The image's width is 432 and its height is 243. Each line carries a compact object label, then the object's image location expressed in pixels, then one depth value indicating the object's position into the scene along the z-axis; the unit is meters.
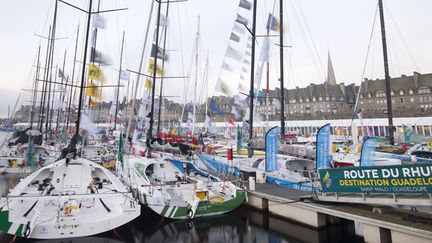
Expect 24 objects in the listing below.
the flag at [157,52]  17.06
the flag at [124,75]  34.56
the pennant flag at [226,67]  17.59
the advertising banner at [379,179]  7.39
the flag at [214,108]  22.87
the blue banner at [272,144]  13.88
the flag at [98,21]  17.02
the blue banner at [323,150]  12.13
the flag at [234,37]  18.14
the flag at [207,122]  33.38
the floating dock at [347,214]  7.60
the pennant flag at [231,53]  17.72
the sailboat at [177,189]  10.55
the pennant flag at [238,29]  18.33
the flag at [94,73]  18.84
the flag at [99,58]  17.30
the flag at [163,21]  18.73
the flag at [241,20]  18.52
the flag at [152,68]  17.98
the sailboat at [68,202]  7.93
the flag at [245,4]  18.67
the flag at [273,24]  20.95
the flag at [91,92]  17.66
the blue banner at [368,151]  11.47
